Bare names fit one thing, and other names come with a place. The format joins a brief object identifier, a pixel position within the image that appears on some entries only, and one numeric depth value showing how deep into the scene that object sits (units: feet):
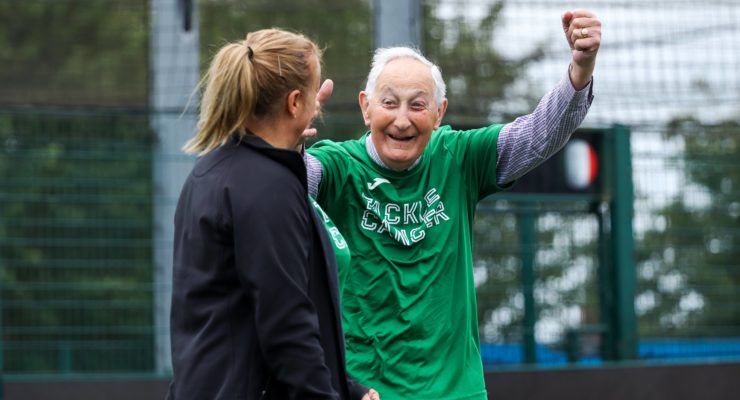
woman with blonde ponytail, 18.84
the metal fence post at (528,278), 52.08
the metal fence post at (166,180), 50.90
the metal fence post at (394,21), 48.06
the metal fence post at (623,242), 53.49
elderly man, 25.79
